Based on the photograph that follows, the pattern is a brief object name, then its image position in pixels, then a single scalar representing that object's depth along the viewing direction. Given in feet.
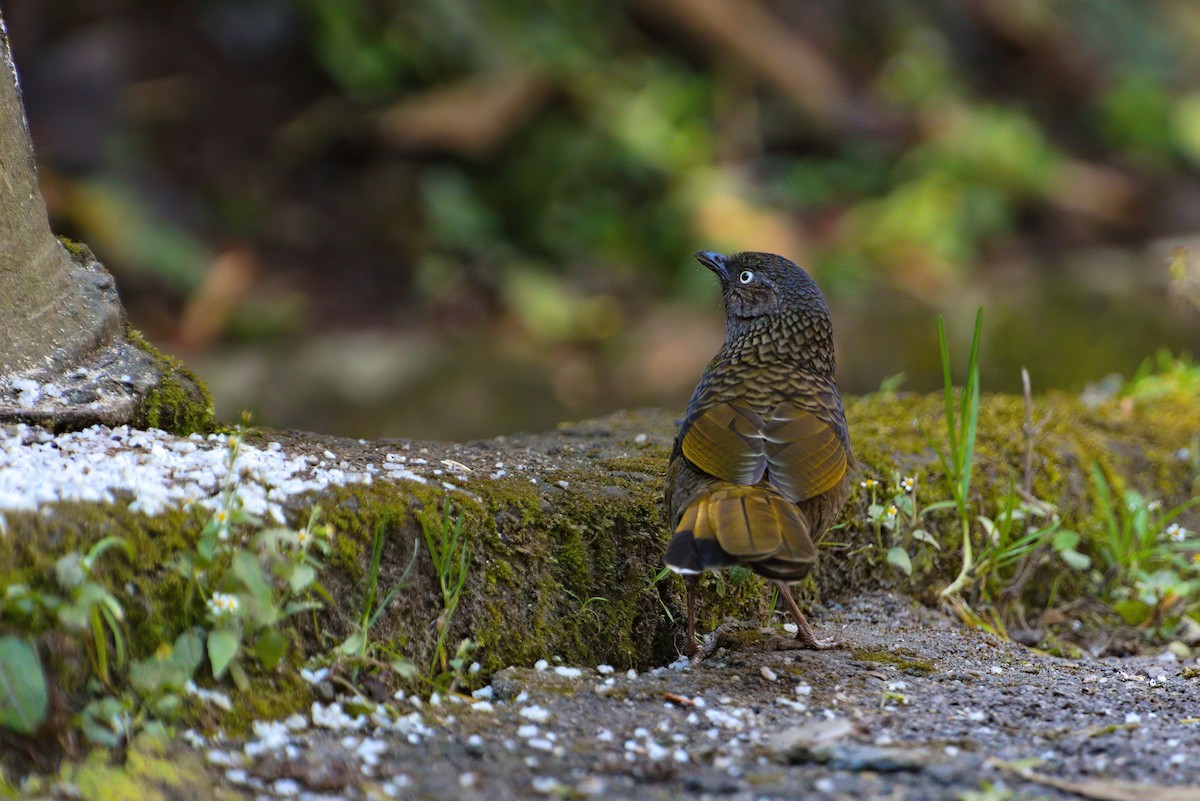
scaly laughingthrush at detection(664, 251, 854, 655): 17.78
